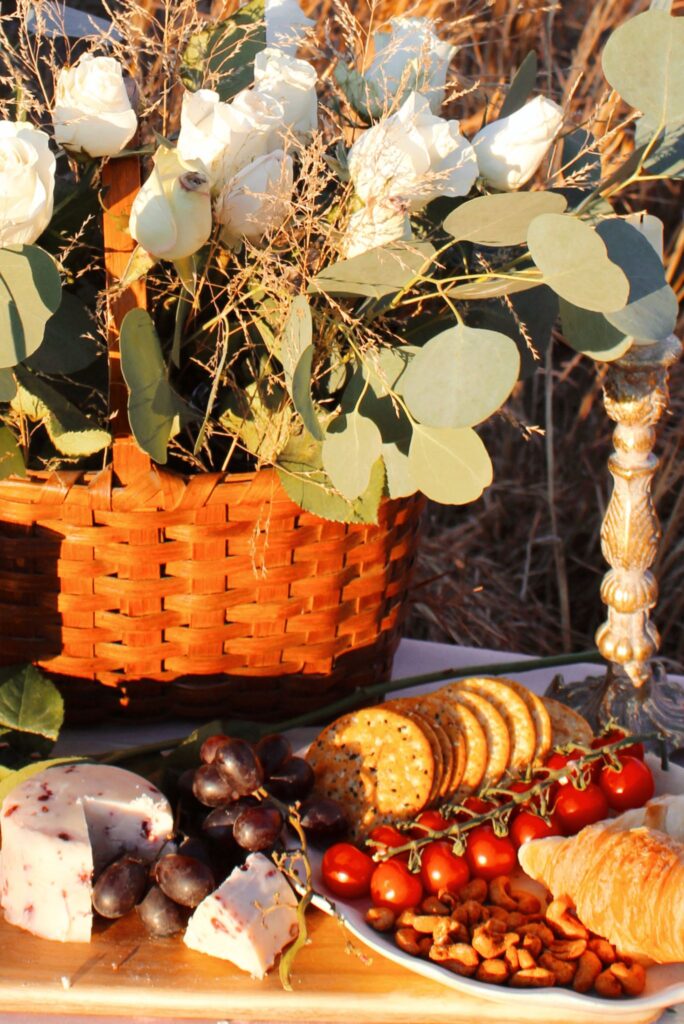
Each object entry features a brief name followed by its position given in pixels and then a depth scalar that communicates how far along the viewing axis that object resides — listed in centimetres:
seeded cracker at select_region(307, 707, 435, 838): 130
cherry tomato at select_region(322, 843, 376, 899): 125
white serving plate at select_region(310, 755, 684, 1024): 120
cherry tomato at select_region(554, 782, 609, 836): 130
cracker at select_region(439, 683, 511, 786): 132
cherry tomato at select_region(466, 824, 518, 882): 128
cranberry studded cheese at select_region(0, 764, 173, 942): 122
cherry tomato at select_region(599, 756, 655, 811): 131
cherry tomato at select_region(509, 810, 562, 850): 129
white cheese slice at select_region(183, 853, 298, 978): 121
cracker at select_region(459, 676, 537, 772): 133
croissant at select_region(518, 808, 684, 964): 122
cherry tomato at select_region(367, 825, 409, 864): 127
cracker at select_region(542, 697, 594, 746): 135
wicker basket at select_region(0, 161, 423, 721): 129
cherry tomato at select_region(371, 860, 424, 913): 125
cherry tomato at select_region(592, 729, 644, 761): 133
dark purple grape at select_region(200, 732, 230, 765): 127
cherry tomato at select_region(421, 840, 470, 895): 126
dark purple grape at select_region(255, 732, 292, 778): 130
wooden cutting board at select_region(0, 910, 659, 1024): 121
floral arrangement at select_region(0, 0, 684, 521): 121
